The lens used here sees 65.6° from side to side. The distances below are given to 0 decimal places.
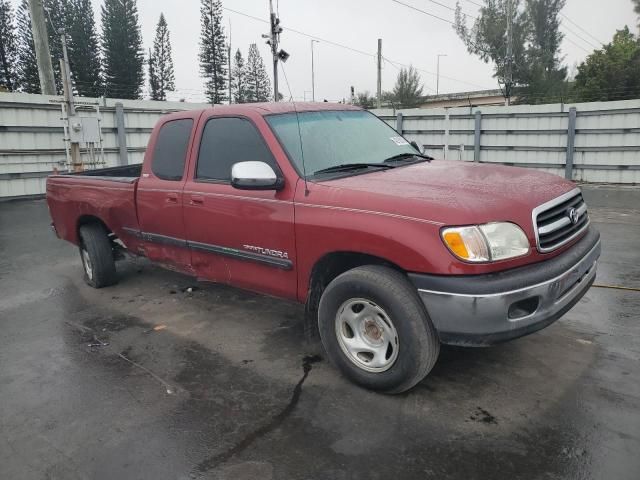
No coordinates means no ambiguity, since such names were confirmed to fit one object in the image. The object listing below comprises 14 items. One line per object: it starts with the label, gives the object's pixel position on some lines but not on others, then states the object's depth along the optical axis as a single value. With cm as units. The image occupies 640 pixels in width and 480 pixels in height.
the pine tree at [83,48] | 4881
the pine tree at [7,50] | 4512
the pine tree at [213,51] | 5484
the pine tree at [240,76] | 6806
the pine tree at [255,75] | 7031
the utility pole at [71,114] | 1238
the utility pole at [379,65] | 4142
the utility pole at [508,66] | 3505
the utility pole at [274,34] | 2130
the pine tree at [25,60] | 4606
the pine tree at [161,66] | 5725
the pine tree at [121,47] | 5056
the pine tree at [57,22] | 4744
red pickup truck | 274
